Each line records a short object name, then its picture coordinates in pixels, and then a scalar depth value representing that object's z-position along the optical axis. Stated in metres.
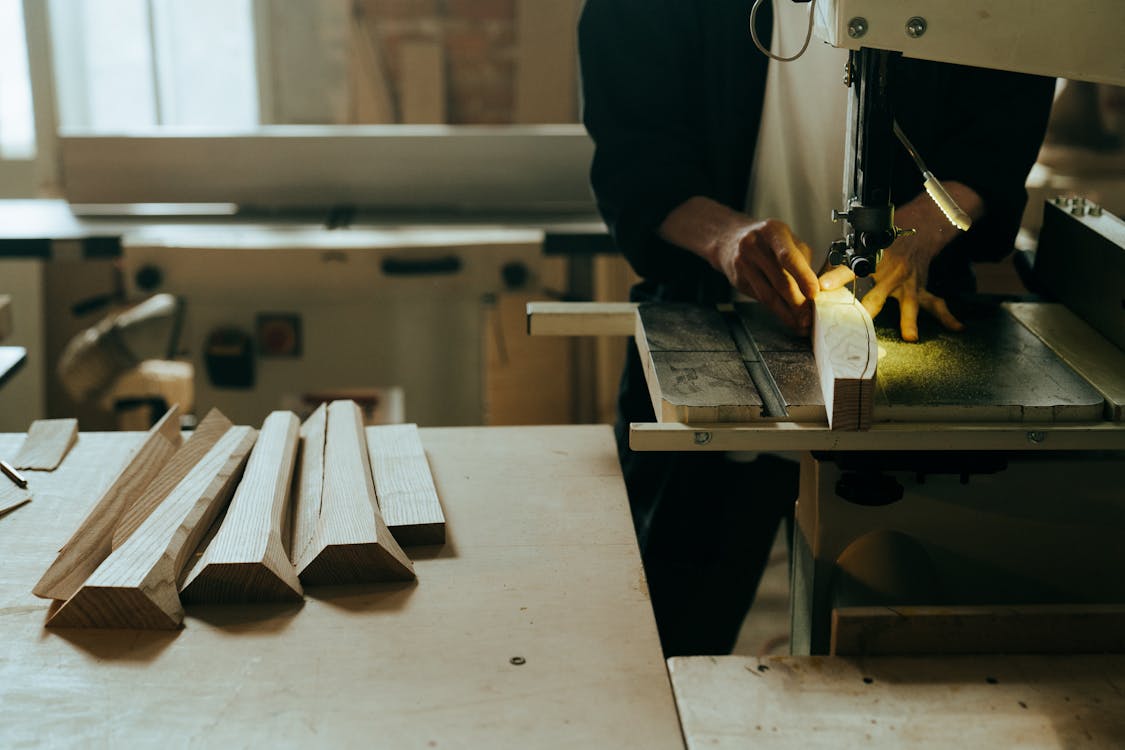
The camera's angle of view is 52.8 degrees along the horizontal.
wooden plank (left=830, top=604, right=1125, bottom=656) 0.97
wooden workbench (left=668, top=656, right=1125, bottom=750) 0.85
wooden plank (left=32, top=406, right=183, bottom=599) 1.00
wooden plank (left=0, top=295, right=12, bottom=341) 2.04
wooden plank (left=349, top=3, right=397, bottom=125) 3.48
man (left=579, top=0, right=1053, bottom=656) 1.48
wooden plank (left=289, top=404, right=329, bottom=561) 1.07
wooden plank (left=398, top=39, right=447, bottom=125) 3.49
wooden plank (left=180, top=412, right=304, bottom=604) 0.97
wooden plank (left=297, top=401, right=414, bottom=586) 1.00
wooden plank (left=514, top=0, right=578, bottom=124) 3.40
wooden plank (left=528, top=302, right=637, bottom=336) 1.36
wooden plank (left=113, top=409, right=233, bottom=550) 1.08
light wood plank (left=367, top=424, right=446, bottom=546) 1.10
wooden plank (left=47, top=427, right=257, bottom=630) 0.94
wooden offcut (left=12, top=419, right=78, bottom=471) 1.27
